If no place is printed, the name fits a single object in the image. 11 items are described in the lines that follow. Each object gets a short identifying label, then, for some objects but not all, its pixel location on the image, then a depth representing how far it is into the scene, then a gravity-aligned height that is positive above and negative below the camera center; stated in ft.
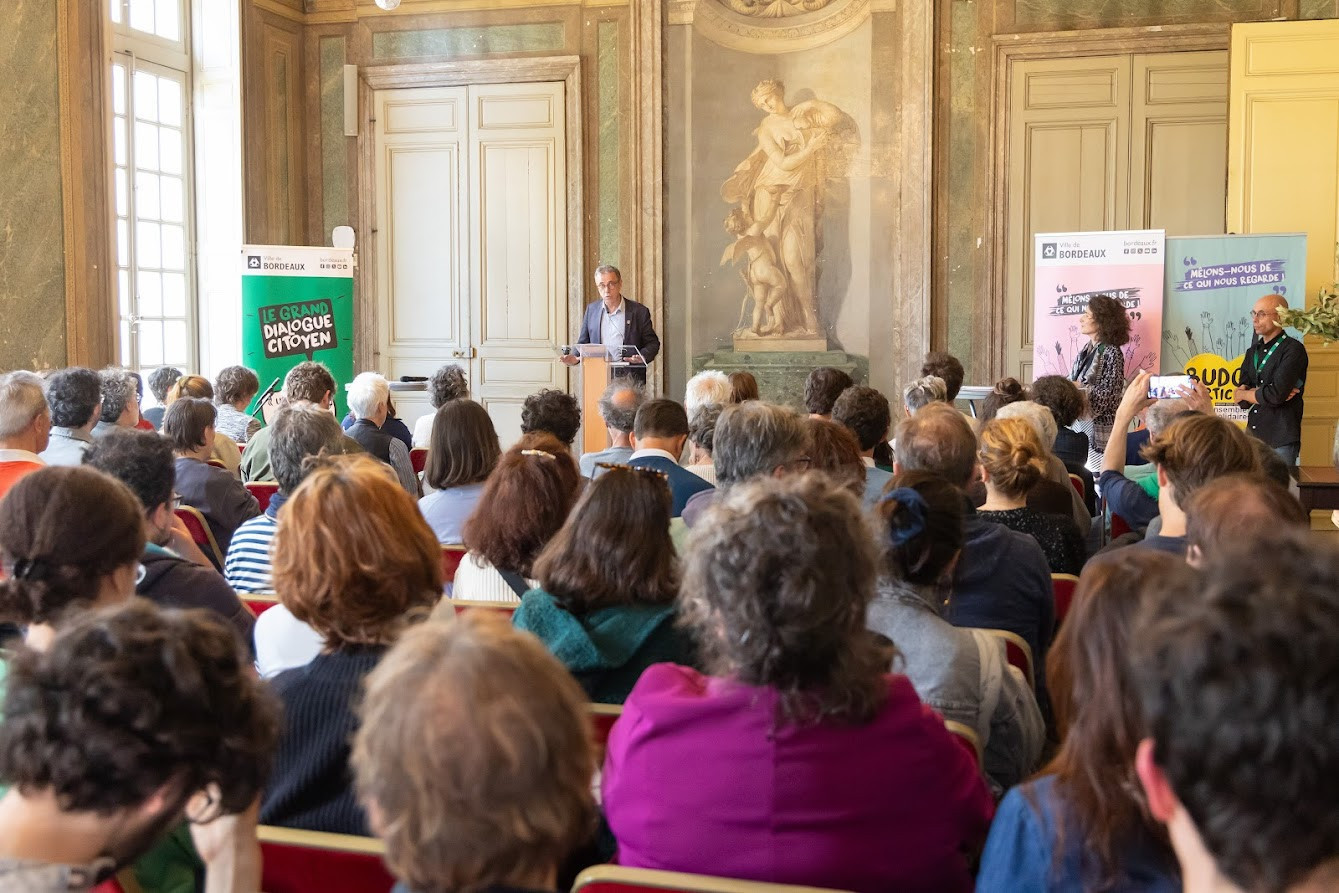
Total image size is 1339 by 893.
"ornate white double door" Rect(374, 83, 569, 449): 33.91 +2.38
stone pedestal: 32.48 -0.93
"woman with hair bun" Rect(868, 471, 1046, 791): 7.66 -1.87
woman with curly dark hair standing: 23.02 -0.60
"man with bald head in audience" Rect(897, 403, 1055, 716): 9.92 -1.93
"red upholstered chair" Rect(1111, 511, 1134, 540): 14.48 -2.15
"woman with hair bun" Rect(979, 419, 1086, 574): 11.91 -1.49
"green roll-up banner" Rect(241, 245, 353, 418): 28.55 +0.41
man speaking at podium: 28.86 +0.11
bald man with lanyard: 23.99 -0.95
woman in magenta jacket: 5.68 -1.83
